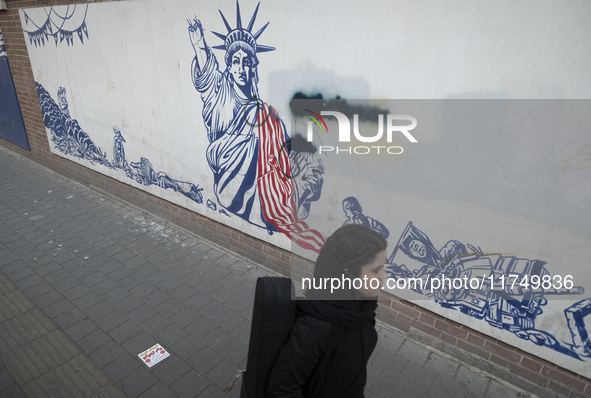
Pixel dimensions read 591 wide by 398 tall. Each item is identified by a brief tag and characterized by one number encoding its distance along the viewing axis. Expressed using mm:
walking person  1770
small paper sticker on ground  3484
